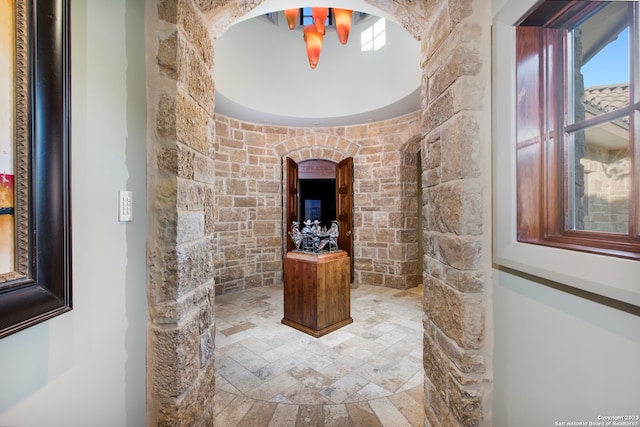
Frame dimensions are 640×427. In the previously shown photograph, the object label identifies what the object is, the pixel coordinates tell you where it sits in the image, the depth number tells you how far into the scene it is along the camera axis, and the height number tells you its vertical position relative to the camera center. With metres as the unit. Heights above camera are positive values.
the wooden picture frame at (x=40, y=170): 0.64 +0.12
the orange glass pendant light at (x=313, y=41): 2.99 +2.04
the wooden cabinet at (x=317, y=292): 2.57 -0.82
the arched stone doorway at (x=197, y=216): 1.03 -0.01
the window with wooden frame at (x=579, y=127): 0.66 +0.26
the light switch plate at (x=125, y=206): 0.97 +0.03
